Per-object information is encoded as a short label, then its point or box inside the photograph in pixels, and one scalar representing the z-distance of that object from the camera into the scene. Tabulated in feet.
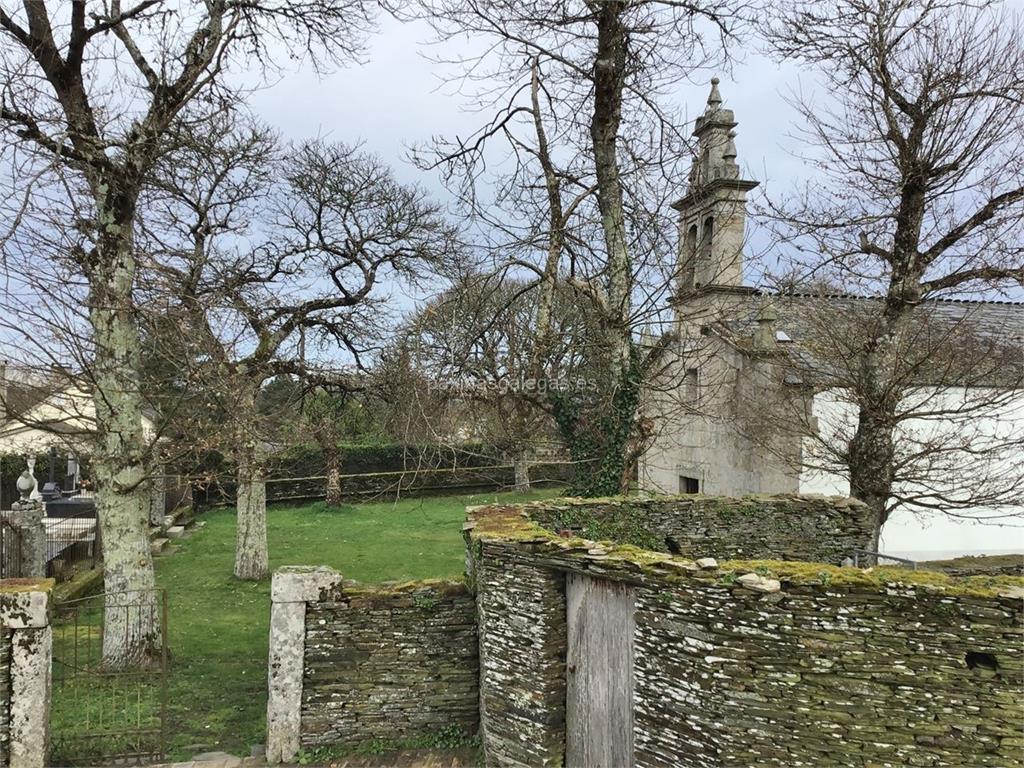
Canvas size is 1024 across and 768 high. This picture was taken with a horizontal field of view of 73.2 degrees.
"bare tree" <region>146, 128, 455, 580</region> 40.60
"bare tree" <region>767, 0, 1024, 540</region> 34.37
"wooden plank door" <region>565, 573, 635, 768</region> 20.02
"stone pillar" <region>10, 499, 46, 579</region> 37.73
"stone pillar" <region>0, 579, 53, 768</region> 22.09
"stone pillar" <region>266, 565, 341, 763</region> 23.73
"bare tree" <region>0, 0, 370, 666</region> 29.14
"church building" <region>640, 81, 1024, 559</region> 38.32
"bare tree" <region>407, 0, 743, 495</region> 34.91
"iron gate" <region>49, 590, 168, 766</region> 23.32
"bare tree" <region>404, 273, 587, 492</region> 37.19
